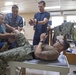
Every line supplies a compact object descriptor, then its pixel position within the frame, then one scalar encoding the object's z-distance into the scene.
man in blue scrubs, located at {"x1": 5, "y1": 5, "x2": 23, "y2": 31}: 1.64
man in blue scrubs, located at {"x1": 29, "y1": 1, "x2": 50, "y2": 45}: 1.64
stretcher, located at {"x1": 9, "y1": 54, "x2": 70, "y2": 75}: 0.91
